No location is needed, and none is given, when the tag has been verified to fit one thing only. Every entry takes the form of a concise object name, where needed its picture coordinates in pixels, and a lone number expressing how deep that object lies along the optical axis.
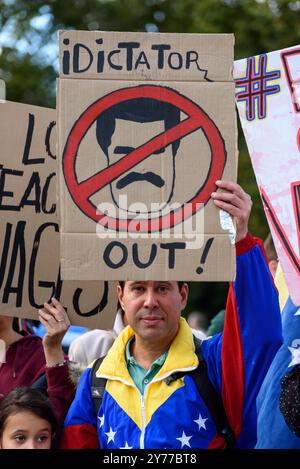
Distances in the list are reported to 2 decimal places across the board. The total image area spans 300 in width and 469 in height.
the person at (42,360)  7.59
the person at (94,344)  10.41
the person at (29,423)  7.41
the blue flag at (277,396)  7.06
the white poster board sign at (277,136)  6.55
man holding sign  6.54
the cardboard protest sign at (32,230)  7.80
